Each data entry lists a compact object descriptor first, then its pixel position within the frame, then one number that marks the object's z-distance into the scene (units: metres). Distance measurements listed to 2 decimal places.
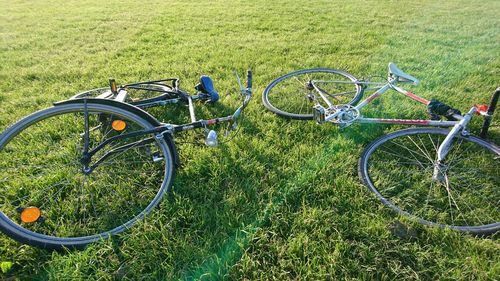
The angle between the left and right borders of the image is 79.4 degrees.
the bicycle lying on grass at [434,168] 2.33
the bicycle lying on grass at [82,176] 2.17
